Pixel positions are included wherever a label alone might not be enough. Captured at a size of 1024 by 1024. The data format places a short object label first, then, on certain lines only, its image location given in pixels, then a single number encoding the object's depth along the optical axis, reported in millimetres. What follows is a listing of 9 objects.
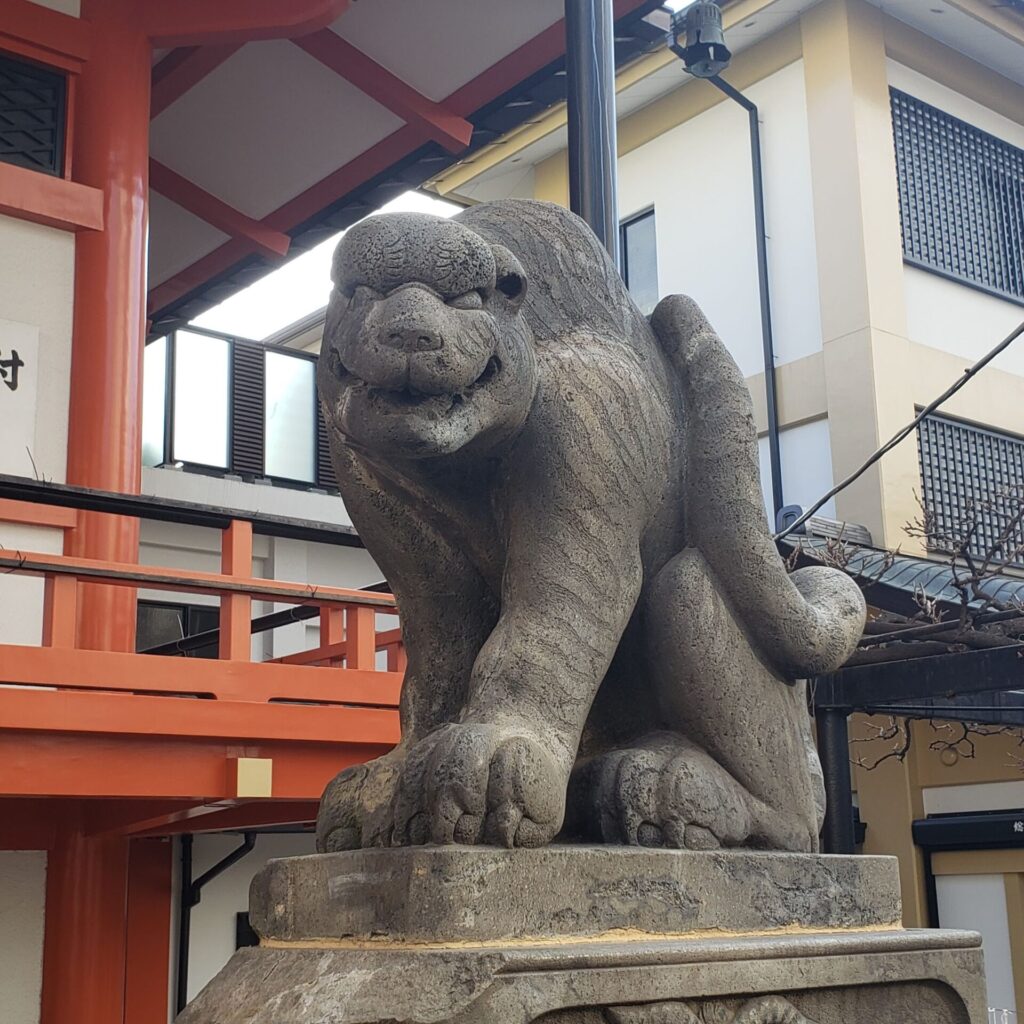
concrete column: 10336
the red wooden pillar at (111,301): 7242
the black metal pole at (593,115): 5238
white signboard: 7352
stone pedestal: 1931
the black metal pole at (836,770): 6984
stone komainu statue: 2186
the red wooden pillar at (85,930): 7129
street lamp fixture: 6434
